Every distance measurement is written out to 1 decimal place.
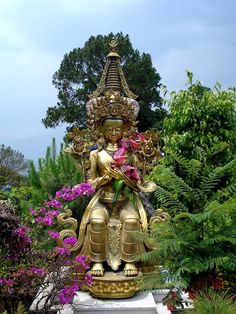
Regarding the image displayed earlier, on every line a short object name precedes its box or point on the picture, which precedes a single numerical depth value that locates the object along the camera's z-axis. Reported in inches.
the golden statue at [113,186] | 183.6
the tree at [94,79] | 759.7
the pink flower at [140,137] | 204.2
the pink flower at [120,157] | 189.0
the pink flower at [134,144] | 198.1
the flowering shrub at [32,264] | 164.2
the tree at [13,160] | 701.8
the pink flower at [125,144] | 193.8
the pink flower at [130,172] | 190.7
